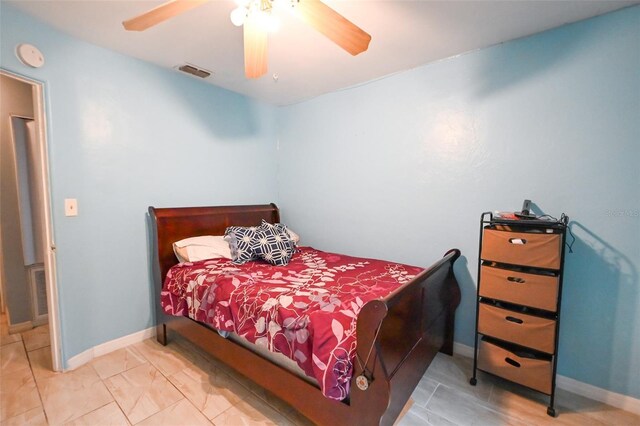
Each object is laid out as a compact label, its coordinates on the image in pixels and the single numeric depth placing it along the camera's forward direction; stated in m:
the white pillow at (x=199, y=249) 2.30
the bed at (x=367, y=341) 1.16
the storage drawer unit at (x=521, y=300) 1.60
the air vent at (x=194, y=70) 2.41
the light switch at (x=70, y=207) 1.96
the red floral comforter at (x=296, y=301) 1.26
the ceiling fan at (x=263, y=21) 1.23
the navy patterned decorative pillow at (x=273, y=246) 2.35
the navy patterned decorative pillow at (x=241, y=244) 2.34
